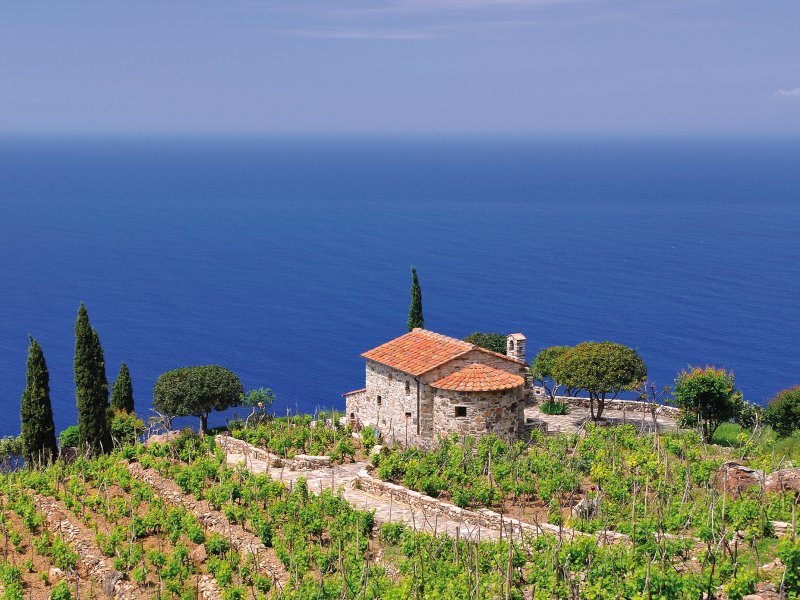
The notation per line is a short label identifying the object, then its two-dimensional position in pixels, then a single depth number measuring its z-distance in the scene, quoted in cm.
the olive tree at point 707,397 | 4103
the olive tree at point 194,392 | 4506
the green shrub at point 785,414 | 4281
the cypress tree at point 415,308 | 5156
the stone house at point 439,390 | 3656
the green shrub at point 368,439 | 3762
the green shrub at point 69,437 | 5091
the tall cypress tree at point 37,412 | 4141
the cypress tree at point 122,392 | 4750
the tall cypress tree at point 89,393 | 4141
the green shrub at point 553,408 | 4778
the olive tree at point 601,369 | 4328
